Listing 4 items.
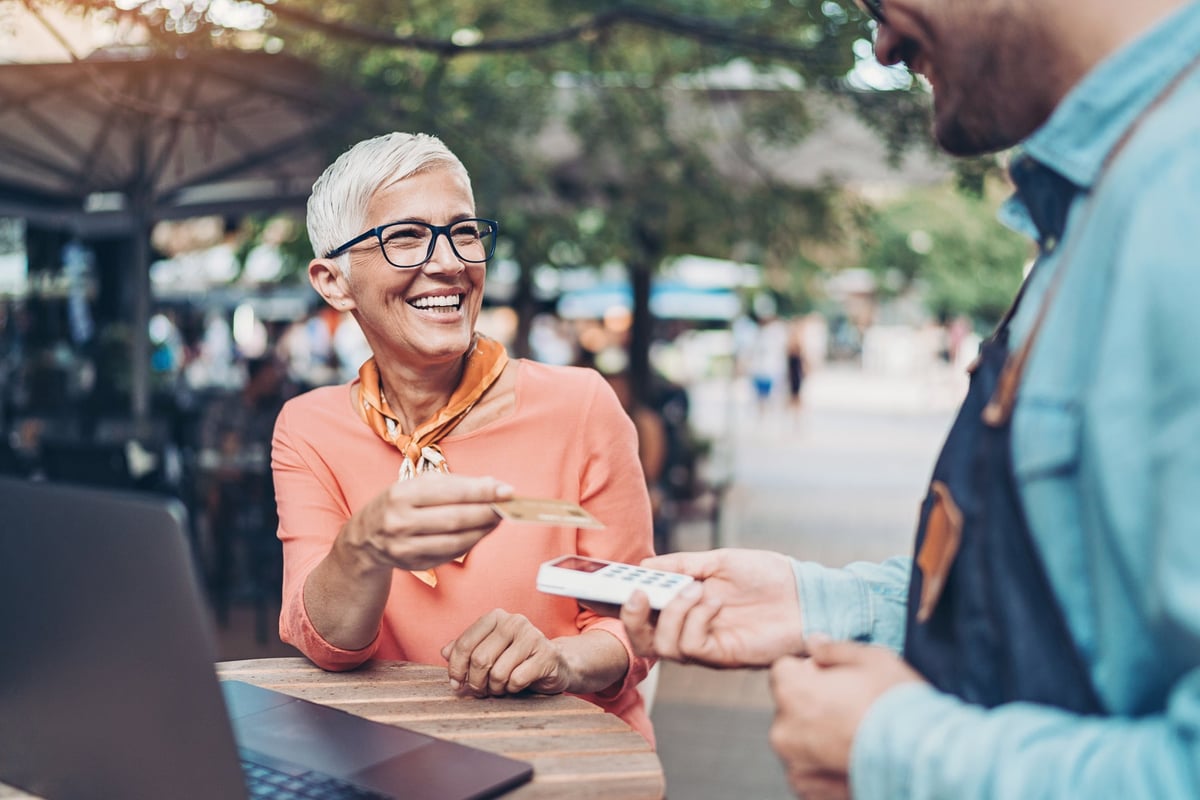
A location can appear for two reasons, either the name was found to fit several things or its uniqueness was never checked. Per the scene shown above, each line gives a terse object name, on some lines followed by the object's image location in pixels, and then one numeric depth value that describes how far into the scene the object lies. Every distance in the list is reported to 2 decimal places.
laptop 1.04
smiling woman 1.93
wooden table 1.32
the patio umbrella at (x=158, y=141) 5.33
